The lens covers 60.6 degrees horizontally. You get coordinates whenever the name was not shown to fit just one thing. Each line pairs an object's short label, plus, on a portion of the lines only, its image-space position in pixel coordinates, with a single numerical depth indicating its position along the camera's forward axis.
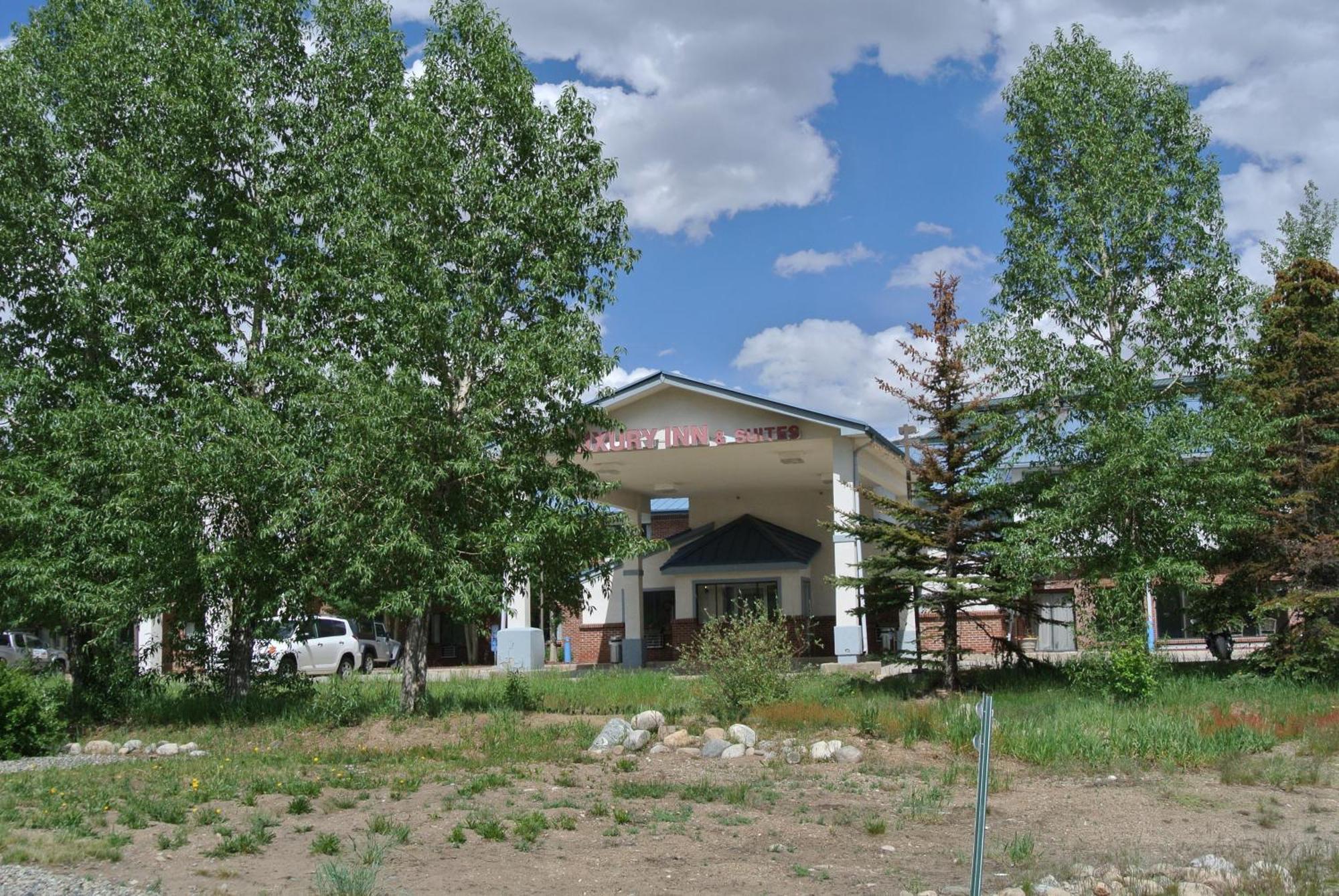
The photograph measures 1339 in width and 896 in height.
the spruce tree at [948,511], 17.47
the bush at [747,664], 14.91
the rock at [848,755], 12.29
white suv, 29.67
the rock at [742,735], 13.07
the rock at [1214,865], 7.46
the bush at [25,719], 13.38
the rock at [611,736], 13.01
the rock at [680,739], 13.16
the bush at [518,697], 16.56
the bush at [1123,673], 15.49
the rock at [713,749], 12.66
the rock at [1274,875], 7.17
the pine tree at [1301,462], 17.44
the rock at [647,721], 13.81
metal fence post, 5.45
